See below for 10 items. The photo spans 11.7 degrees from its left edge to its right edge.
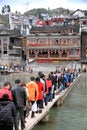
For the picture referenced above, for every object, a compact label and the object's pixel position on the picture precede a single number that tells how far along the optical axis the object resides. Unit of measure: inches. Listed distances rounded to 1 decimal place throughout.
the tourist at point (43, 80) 793.3
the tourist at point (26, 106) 629.7
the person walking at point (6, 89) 503.8
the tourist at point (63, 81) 1455.5
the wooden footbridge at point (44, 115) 682.5
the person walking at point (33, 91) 693.9
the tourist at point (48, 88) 928.5
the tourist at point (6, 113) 462.0
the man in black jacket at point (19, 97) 575.5
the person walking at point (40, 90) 745.4
